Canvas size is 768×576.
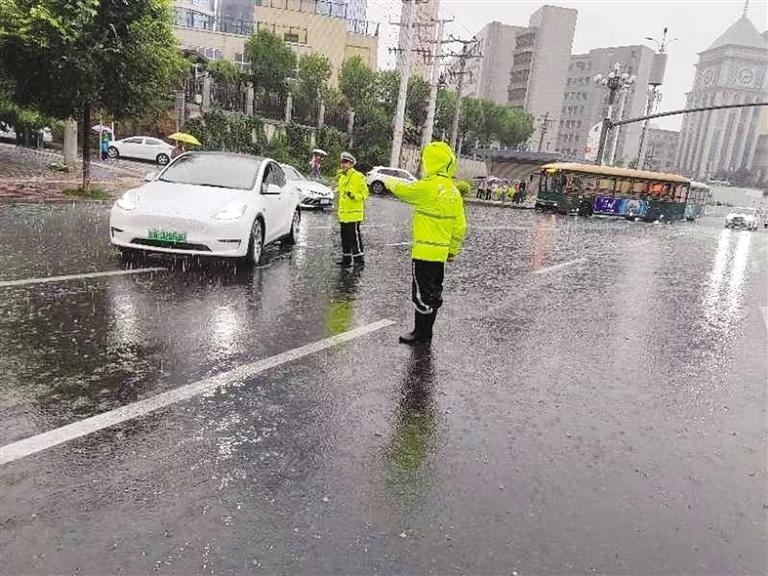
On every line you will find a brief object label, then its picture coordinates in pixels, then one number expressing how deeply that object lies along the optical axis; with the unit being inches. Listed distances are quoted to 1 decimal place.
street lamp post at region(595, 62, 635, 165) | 1339.8
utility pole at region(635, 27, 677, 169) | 1910.7
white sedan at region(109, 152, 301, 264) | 305.4
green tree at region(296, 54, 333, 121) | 2055.9
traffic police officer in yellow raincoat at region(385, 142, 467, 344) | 224.7
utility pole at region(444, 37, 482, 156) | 1534.7
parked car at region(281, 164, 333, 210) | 778.2
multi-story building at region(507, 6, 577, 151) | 4469.2
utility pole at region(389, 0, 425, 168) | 1374.3
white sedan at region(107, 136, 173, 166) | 1342.3
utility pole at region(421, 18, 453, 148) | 1416.1
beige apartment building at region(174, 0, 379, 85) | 2711.6
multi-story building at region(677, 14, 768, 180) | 6619.1
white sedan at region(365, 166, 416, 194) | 1328.7
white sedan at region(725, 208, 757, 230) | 1633.9
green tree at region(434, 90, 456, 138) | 2513.5
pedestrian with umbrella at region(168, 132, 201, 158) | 1005.8
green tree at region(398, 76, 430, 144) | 2288.4
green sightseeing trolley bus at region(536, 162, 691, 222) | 1386.6
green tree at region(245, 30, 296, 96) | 2025.1
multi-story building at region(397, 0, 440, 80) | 1430.9
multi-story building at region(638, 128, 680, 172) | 7204.7
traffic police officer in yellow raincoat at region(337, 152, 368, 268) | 375.9
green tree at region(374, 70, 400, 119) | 2218.3
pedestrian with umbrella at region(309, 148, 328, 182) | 1273.4
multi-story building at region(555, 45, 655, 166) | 5157.5
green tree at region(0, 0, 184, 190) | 522.9
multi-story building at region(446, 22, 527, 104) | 5017.2
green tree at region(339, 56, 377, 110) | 2194.9
